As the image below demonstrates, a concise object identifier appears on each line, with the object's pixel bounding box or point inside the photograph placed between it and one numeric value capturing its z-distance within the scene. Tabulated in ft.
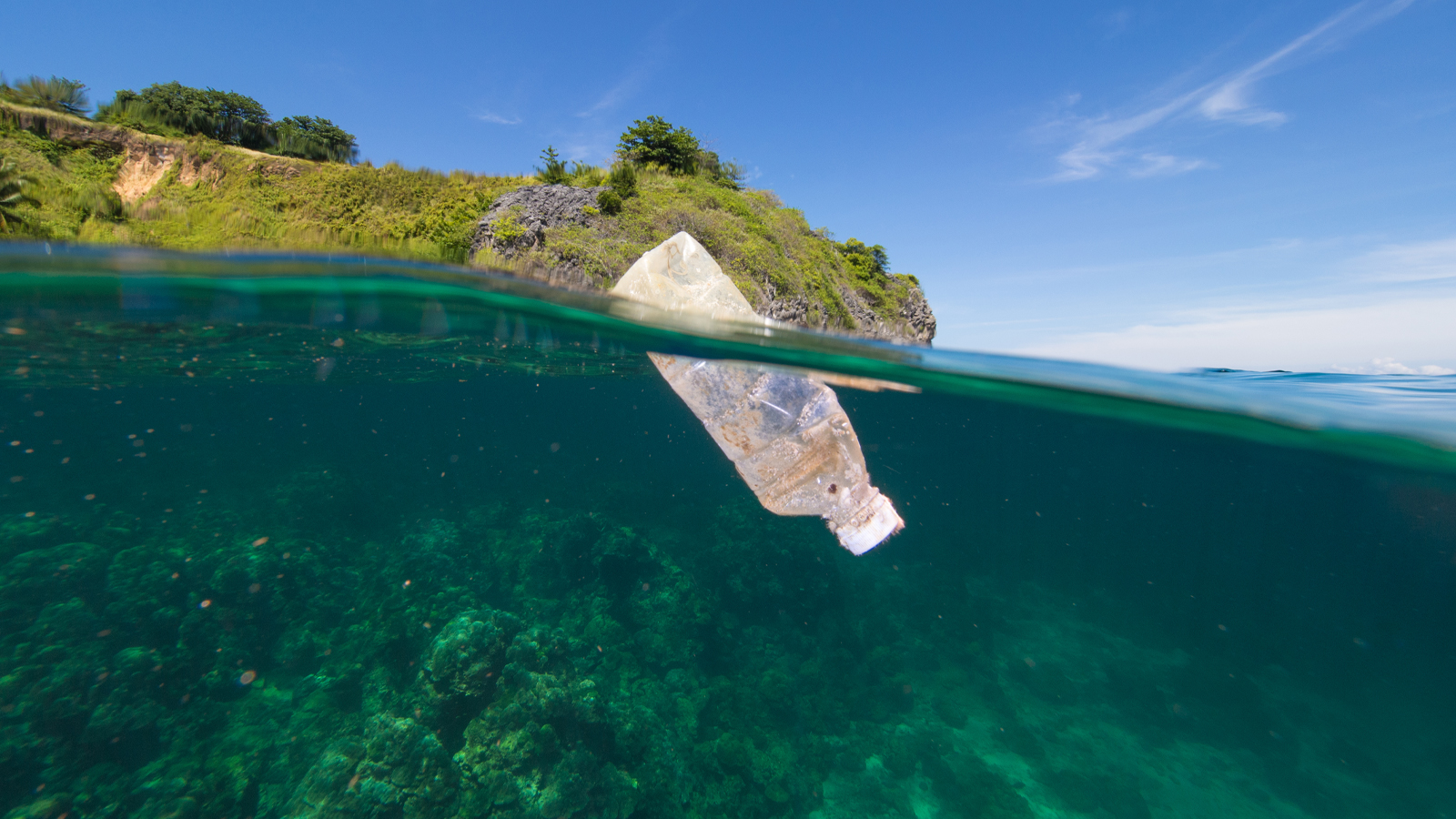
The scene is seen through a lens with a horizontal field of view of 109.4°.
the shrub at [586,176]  50.44
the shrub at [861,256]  75.41
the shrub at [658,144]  59.41
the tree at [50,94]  43.09
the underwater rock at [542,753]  25.27
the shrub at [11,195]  29.21
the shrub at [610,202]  45.39
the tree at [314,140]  52.13
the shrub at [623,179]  48.47
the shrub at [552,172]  50.55
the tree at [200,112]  48.42
